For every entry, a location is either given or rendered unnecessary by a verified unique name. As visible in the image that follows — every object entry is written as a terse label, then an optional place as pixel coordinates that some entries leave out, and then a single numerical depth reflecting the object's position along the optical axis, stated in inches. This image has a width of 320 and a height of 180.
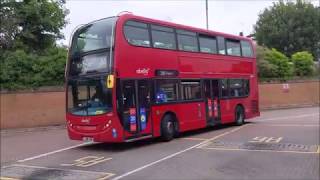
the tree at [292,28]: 2311.8
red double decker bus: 583.2
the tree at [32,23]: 871.7
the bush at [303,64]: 1743.4
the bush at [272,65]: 1617.9
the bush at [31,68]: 941.2
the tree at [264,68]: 1610.5
